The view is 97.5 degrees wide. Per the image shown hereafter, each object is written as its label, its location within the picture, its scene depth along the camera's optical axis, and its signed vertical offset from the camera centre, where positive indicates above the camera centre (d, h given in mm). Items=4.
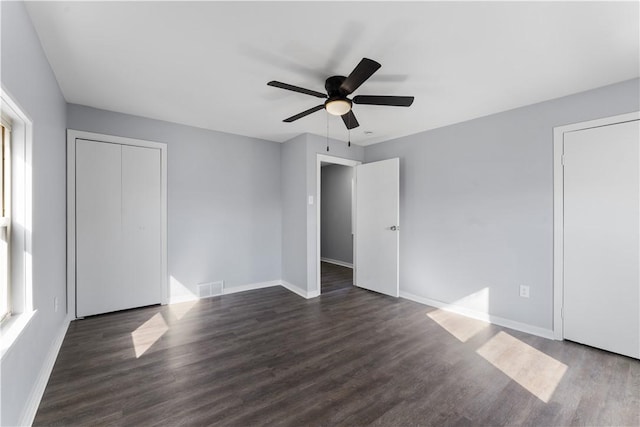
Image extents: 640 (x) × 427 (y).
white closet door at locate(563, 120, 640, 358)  2400 -231
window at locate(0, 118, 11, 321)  1588 -41
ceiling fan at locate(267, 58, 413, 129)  2104 +934
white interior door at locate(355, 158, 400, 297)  4074 -208
